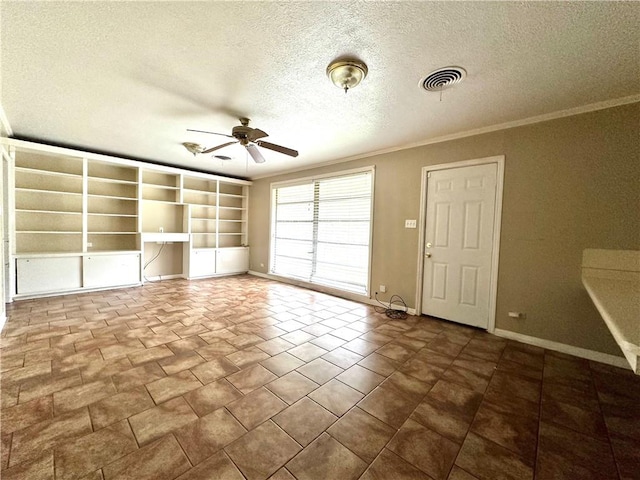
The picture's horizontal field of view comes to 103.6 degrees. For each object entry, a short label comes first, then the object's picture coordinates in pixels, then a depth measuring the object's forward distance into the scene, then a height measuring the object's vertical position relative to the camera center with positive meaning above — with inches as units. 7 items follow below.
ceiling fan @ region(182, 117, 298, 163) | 116.0 +42.8
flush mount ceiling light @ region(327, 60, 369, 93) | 78.4 +51.6
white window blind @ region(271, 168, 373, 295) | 181.2 +1.5
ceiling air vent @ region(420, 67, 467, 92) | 81.8 +53.8
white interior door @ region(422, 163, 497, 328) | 128.4 -3.6
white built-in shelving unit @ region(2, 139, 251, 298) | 163.8 +4.2
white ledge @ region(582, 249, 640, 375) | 41.0 -14.8
